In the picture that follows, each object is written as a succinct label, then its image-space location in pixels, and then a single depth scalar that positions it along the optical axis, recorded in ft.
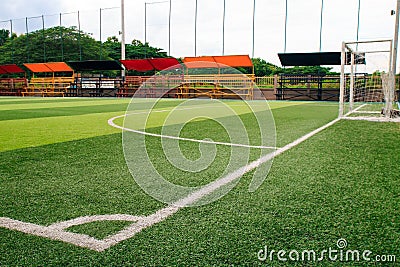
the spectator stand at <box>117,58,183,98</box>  81.25
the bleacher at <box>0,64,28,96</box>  97.54
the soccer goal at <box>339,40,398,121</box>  30.55
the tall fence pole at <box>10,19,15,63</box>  135.10
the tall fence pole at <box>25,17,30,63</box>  113.65
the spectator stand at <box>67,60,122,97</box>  86.63
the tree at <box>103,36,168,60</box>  107.56
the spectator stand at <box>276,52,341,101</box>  70.95
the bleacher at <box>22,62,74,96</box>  92.38
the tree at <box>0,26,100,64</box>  121.80
